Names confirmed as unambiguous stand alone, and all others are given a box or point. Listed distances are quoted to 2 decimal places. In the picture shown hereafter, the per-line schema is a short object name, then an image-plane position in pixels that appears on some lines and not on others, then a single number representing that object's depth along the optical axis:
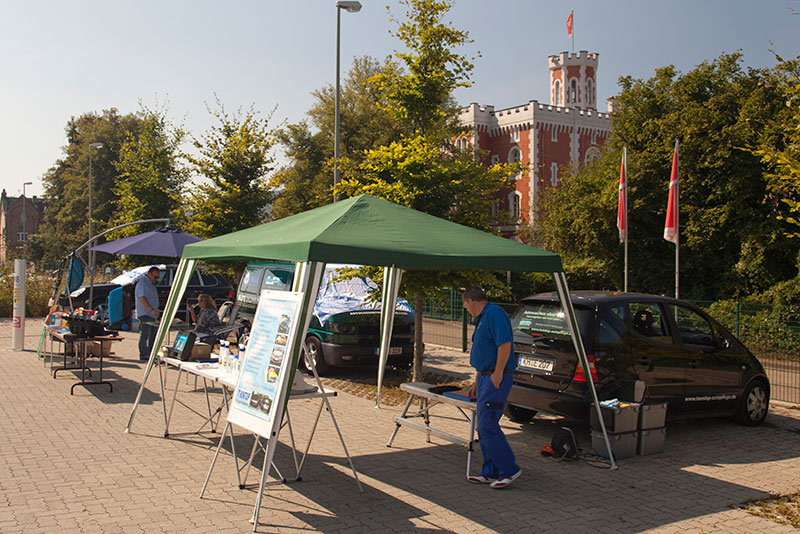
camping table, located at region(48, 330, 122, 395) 10.75
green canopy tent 6.03
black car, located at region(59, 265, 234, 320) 20.92
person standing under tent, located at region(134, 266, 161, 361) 13.42
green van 12.41
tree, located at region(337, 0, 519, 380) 11.34
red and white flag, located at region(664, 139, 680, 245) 17.97
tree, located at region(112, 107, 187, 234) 28.83
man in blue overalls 6.48
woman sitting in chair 11.64
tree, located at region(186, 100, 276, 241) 21.42
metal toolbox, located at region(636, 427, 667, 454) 7.77
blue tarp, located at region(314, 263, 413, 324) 12.80
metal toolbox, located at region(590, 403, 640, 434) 7.47
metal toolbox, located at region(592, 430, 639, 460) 7.52
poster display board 5.67
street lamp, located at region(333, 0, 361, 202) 17.72
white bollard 15.79
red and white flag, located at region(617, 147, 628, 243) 21.38
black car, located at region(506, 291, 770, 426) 7.88
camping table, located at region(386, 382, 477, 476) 6.96
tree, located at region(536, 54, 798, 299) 26.61
